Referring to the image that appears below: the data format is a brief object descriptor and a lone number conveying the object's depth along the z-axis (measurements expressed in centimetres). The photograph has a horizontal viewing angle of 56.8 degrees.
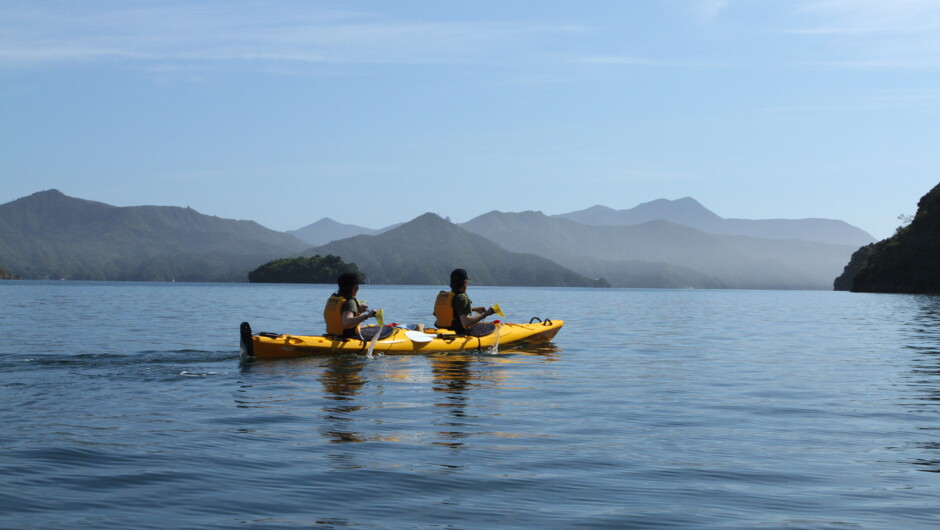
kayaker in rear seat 2049
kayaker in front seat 2333
